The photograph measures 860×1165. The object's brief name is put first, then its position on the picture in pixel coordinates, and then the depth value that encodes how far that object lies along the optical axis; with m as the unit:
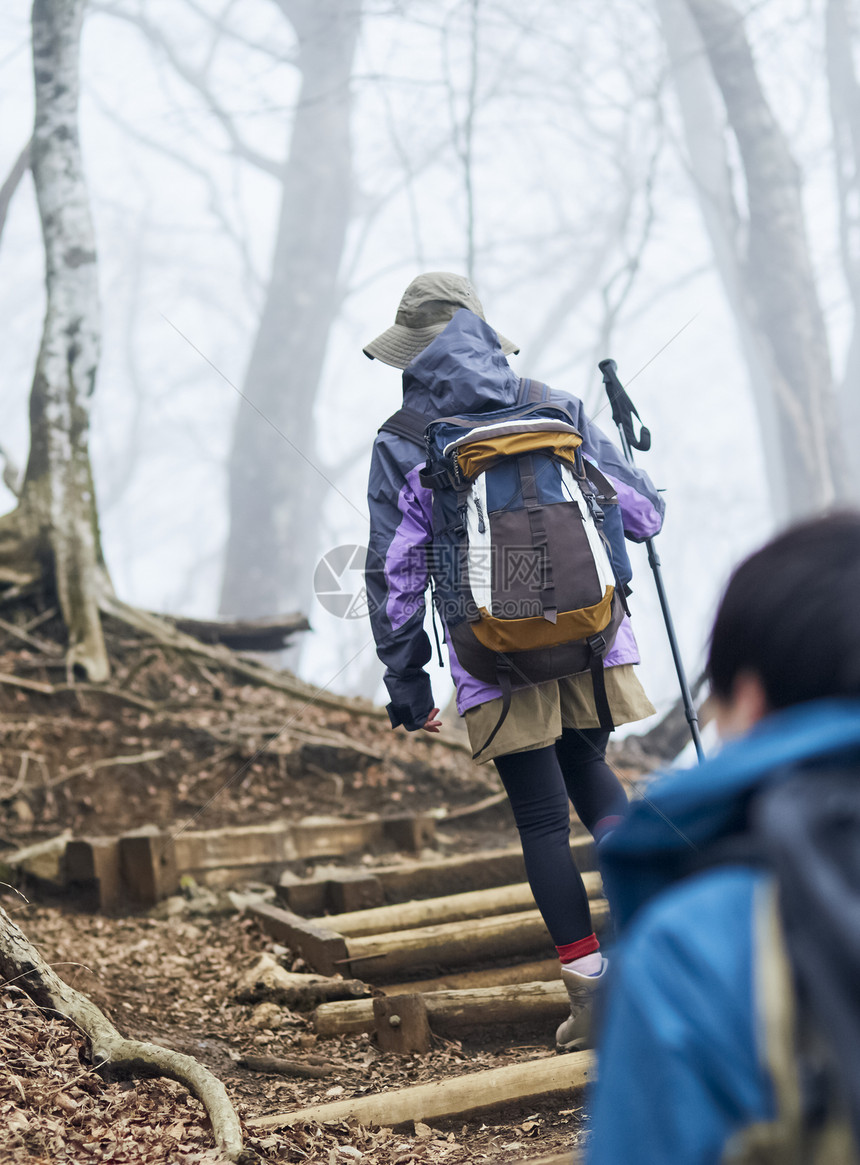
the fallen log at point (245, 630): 7.62
